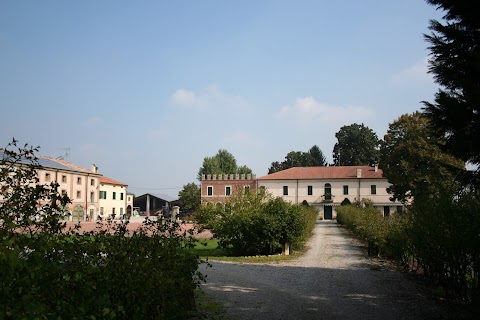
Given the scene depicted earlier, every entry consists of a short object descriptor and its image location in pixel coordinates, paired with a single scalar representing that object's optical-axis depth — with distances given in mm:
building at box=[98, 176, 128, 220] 61572
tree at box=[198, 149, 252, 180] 75312
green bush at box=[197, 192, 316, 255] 17125
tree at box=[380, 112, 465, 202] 32500
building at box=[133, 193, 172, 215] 76000
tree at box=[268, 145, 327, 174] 95062
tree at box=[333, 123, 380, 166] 83312
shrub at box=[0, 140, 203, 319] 2430
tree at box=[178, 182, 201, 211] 63812
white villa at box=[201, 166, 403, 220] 57281
